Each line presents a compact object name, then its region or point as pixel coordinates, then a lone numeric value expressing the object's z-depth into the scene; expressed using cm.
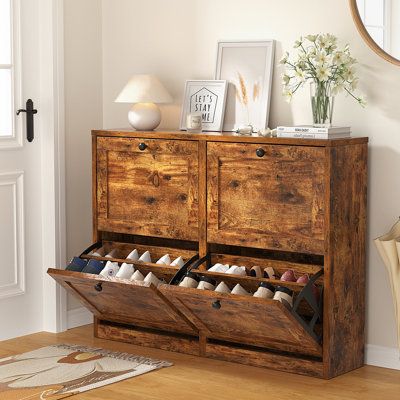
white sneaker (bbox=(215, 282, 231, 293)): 396
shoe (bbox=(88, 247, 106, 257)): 449
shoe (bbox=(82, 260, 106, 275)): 432
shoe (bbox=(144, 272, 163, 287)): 417
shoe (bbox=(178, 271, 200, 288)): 404
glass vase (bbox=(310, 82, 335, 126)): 400
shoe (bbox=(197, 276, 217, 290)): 400
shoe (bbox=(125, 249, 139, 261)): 439
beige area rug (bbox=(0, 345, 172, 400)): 375
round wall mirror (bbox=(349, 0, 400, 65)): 396
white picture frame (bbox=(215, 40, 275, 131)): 432
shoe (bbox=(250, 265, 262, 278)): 404
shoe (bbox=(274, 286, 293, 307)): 381
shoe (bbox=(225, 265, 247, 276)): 405
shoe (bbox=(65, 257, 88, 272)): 436
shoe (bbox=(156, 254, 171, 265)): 429
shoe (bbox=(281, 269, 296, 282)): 394
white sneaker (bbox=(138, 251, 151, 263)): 435
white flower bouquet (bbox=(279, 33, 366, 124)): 397
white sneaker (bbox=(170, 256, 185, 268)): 421
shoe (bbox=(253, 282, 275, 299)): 385
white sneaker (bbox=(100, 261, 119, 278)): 428
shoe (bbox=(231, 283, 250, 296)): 393
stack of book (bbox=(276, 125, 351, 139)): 382
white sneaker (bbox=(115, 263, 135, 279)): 424
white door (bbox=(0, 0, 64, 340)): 452
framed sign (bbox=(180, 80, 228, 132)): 445
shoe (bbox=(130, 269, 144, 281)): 420
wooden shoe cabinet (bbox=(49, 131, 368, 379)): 385
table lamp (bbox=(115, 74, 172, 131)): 447
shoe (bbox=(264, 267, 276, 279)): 403
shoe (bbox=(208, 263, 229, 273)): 410
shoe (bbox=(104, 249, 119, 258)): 448
